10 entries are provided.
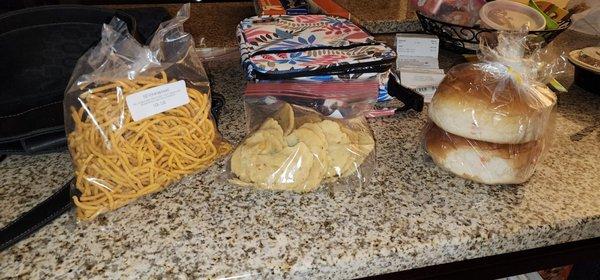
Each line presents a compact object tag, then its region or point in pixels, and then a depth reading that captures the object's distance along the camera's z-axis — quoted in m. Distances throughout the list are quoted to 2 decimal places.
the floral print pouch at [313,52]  0.67
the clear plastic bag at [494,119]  0.55
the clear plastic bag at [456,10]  0.99
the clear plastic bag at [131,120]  0.52
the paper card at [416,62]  0.89
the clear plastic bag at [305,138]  0.55
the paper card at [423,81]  0.81
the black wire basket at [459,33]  0.90
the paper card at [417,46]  0.92
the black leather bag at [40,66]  0.59
